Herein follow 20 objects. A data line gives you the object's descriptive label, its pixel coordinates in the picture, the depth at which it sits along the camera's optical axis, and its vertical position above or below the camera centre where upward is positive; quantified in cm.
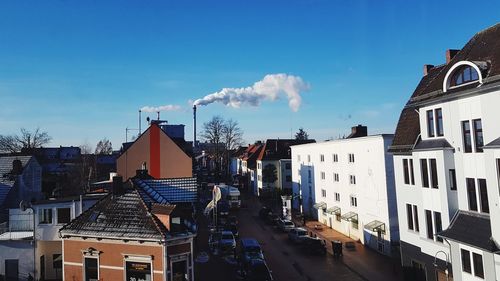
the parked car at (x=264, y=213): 4776 -601
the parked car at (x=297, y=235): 3438 -651
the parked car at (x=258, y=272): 2333 -658
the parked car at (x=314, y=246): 3158 -693
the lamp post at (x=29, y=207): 2303 -196
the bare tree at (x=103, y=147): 8952 +603
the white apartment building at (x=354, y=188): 3081 -267
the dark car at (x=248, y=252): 2626 -628
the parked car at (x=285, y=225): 4003 -650
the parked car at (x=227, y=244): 3146 -639
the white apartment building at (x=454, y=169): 1706 -69
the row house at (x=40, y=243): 2358 -416
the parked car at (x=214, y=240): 3212 -641
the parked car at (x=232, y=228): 3825 -631
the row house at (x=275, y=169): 6406 -77
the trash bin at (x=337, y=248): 3078 -695
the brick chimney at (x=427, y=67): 2705 +630
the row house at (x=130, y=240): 1825 -335
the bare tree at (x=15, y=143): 7375 +631
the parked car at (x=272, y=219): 4392 -638
